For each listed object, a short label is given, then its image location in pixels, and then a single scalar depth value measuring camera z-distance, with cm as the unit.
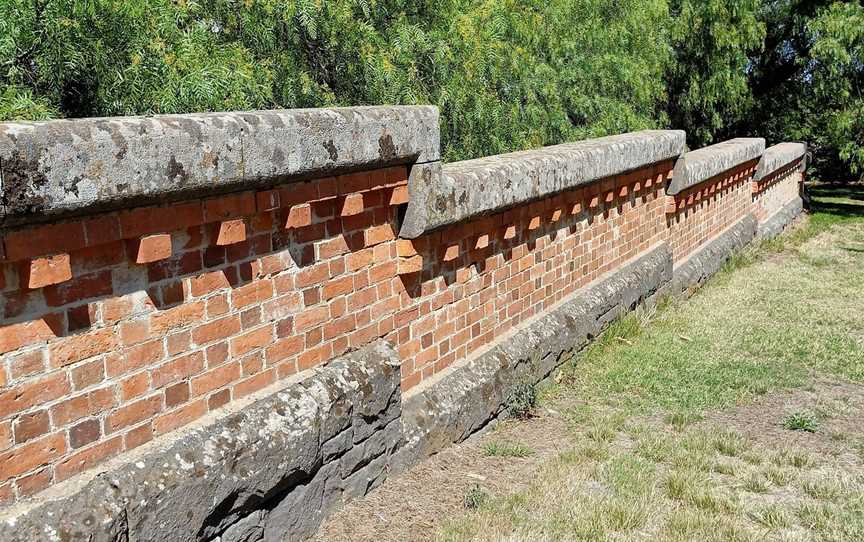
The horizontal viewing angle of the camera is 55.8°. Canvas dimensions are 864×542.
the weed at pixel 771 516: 362
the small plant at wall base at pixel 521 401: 488
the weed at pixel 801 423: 481
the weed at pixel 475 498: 372
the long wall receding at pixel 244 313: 230
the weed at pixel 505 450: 437
